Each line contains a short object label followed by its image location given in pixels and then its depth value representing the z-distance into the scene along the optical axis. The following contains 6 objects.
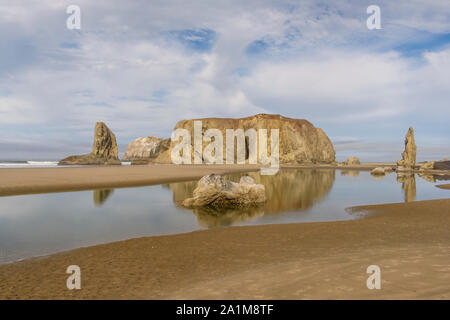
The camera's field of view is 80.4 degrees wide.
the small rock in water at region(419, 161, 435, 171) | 64.44
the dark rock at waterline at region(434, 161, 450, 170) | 68.88
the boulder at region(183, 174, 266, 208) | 15.73
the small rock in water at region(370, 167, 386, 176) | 47.38
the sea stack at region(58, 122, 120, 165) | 112.14
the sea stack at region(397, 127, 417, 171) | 73.69
